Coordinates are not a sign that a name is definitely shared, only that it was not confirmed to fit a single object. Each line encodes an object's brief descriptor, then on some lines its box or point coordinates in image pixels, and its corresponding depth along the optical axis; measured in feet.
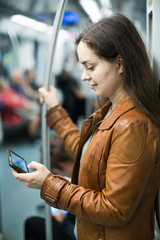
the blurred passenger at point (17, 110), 16.03
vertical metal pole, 4.41
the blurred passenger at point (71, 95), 10.45
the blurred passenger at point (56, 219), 5.23
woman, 2.88
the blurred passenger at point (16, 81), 17.72
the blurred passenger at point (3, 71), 17.69
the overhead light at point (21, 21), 16.49
